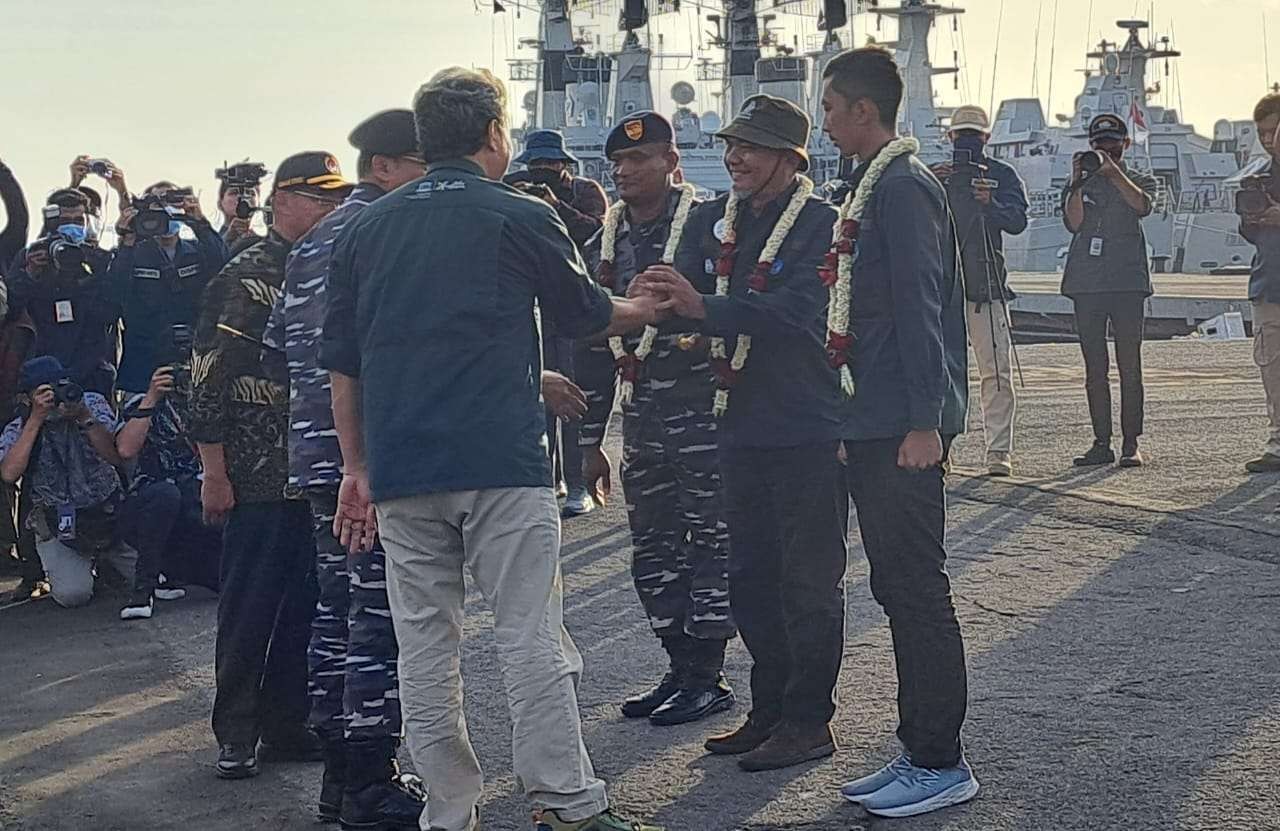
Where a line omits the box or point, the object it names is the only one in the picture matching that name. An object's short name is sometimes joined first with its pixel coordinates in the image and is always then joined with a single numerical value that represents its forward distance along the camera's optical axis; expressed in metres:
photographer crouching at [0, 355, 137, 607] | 9.08
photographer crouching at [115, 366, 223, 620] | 8.77
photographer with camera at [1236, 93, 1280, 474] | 10.23
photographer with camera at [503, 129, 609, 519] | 9.16
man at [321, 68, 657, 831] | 4.41
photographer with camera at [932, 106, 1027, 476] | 11.05
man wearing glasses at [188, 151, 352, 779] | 5.84
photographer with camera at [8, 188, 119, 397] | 9.66
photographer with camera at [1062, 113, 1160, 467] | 11.16
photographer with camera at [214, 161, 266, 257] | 10.38
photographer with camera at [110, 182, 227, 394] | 9.39
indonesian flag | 70.44
